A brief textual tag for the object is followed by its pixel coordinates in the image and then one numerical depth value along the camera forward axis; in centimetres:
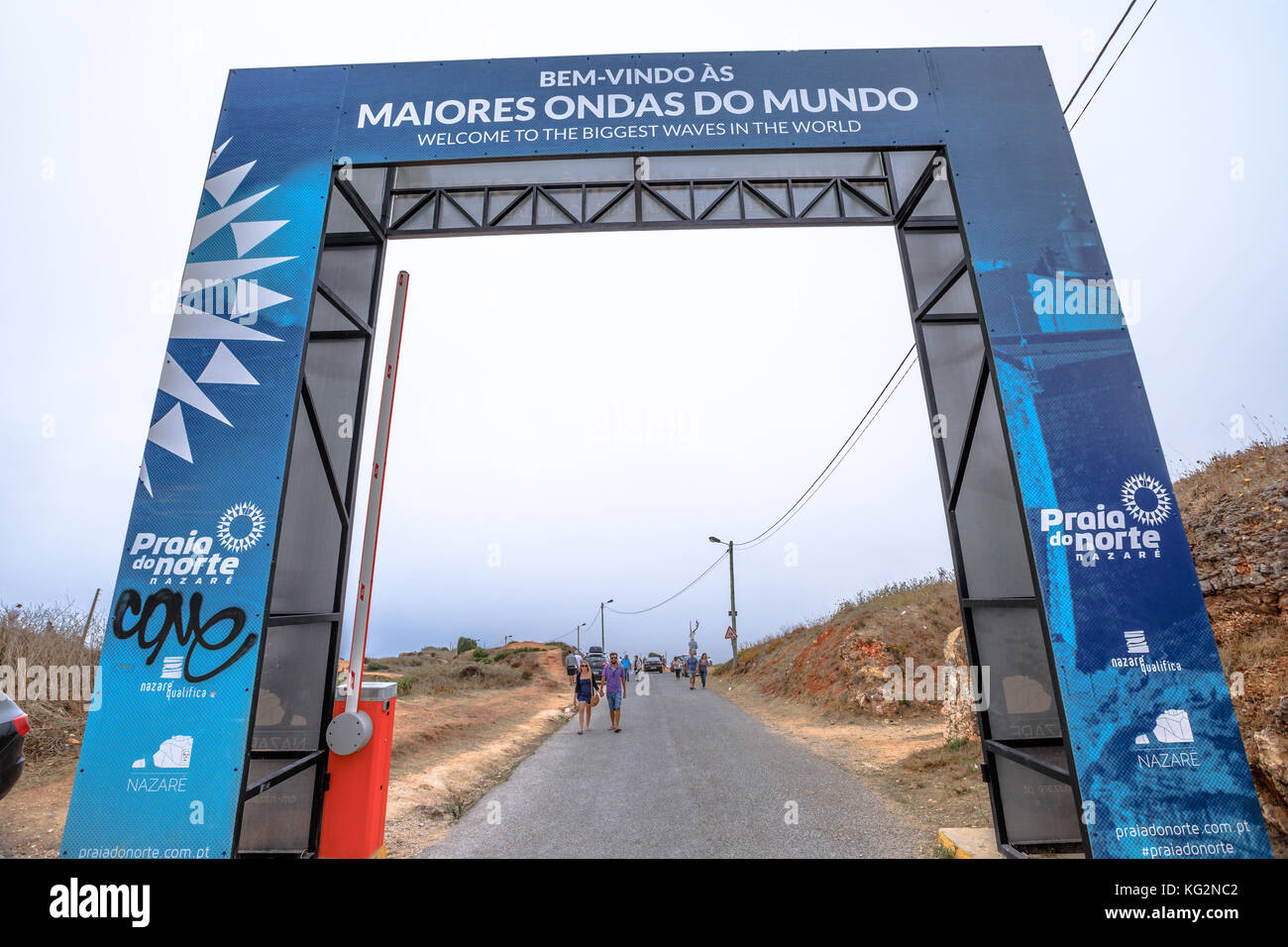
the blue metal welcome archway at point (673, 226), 419
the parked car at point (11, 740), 450
